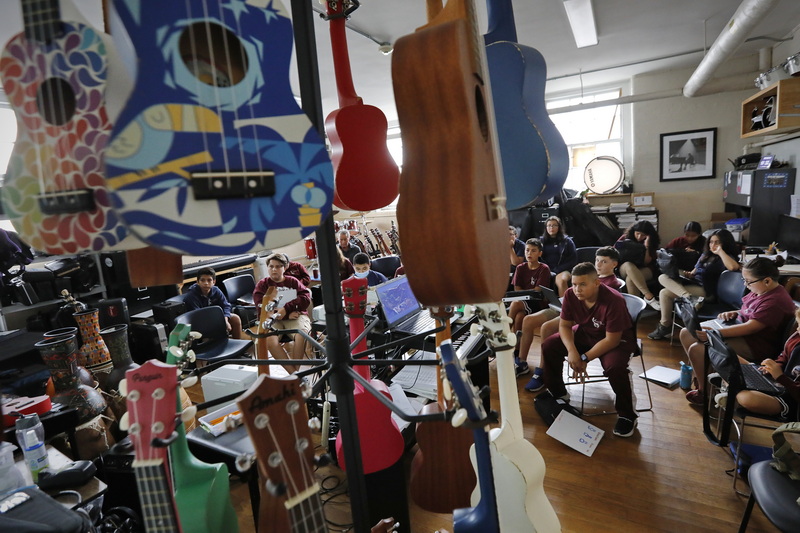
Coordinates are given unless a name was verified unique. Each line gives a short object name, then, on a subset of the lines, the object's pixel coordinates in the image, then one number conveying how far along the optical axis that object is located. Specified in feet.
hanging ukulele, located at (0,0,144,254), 1.54
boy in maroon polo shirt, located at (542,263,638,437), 9.33
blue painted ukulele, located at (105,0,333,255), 1.40
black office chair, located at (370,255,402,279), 17.17
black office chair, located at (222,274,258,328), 15.71
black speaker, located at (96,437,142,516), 5.89
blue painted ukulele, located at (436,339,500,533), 2.09
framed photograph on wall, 21.03
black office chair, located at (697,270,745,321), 11.71
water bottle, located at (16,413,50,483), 5.04
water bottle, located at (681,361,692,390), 10.85
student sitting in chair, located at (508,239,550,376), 13.57
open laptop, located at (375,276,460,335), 9.37
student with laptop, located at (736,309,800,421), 6.93
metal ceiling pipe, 10.25
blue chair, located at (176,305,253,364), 11.45
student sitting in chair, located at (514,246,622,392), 11.61
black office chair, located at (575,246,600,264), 17.37
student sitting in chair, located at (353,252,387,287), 13.16
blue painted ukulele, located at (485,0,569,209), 2.76
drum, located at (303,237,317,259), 22.59
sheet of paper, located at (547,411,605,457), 8.85
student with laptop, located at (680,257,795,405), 8.70
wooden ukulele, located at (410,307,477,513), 3.40
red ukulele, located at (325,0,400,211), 3.11
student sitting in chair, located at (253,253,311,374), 12.66
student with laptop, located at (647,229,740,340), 13.28
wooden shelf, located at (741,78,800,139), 11.43
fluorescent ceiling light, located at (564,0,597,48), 11.65
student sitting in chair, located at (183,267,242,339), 13.75
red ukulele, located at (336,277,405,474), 3.63
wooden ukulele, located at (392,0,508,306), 1.84
